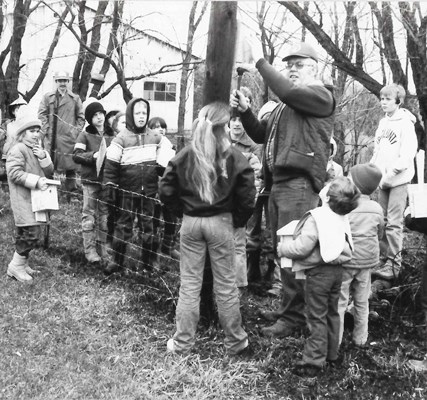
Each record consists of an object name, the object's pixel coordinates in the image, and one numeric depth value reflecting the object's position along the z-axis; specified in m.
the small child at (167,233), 7.18
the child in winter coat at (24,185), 6.27
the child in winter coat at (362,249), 4.79
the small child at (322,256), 4.29
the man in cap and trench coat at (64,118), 9.50
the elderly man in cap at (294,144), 4.71
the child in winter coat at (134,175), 6.42
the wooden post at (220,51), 4.68
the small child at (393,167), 6.59
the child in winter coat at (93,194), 7.02
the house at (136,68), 23.68
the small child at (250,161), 5.67
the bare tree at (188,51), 14.56
